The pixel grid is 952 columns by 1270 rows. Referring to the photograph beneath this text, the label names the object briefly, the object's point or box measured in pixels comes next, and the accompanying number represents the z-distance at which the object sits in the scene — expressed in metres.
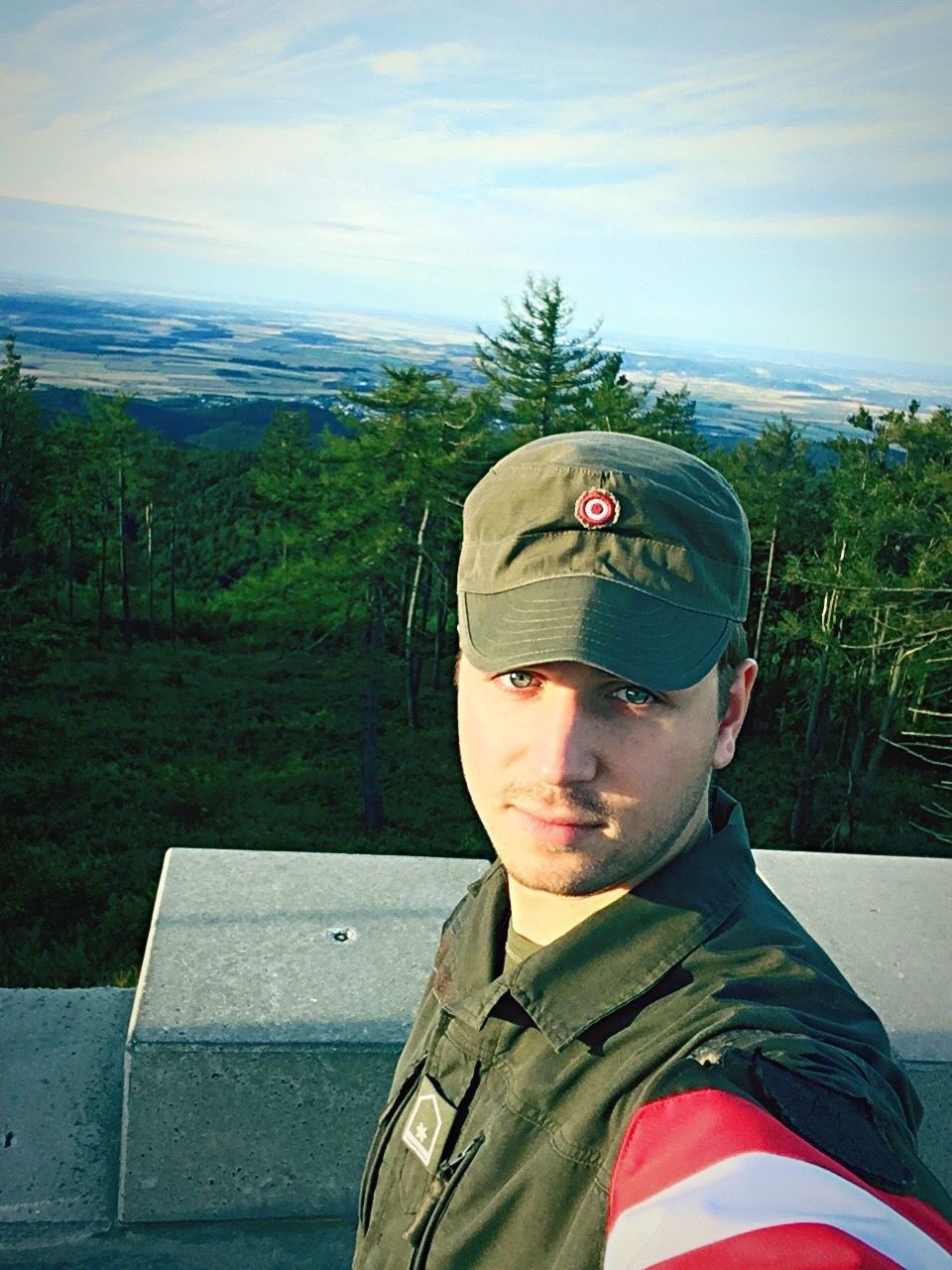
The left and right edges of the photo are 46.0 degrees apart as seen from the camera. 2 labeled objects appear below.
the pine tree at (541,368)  28.03
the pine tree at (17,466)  26.14
